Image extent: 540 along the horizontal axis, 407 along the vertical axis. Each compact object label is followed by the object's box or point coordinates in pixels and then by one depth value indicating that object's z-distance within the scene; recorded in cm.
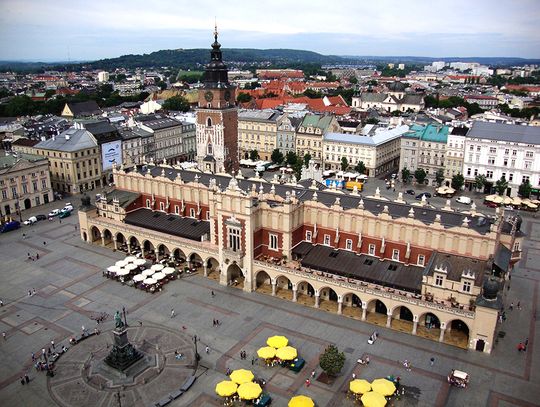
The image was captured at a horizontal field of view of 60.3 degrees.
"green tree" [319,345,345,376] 5075
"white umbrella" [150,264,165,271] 7702
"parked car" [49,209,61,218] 10575
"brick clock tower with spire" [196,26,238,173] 10219
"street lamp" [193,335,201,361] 5566
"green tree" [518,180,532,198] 11466
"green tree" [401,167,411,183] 13475
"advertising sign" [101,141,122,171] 12988
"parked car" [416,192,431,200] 12169
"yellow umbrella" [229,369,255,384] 4994
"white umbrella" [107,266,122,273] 7614
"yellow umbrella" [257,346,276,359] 5436
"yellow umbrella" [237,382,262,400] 4775
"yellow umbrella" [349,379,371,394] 4844
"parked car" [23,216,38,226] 10131
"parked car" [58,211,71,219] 10576
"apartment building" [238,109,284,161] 15575
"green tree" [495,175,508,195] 11836
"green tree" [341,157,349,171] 13950
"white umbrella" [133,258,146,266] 7881
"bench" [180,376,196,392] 5081
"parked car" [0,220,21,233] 9725
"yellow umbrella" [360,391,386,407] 4616
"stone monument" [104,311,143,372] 5331
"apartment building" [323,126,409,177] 13962
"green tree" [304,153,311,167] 14339
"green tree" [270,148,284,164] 14862
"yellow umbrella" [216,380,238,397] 4824
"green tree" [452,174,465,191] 12400
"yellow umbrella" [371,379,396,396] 4809
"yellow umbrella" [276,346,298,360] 5388
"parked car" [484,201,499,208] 11438
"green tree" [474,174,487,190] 12275
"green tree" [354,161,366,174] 13788
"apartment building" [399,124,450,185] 13525
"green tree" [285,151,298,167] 14300
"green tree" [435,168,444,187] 13038
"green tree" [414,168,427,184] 13025
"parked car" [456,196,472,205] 11603
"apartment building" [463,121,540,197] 11700
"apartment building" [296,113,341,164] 14762
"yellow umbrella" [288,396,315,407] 4600
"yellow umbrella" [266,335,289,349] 5591
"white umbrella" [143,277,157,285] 7300
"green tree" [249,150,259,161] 15575
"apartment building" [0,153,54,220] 10588
